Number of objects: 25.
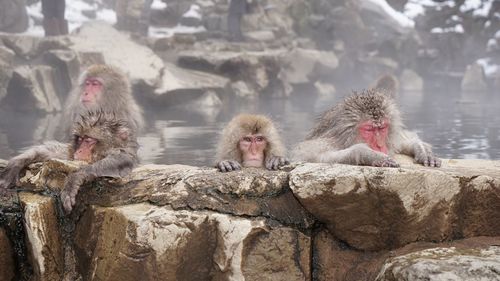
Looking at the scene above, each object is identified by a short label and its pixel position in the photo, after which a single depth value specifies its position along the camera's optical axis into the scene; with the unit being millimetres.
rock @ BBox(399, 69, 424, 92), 20844
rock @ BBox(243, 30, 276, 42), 17828
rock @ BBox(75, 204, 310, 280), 2922
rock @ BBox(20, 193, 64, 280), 3133
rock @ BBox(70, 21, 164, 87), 12594
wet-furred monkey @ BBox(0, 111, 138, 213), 3428
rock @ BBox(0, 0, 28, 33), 15125
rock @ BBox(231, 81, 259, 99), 14867
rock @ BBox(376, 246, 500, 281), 2543
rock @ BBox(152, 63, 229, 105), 12656
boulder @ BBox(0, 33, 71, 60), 12836
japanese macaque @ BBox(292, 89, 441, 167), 3824
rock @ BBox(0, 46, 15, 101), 11477
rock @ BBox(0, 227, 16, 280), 3150
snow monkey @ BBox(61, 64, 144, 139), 5246
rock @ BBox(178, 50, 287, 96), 14734
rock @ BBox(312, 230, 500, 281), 2926
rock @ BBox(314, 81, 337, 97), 18230
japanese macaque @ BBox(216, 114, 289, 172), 3924
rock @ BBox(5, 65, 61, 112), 11359
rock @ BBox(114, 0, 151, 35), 17094
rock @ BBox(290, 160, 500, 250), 2904
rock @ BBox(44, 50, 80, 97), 12055
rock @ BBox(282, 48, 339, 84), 17656
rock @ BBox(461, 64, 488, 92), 19906
